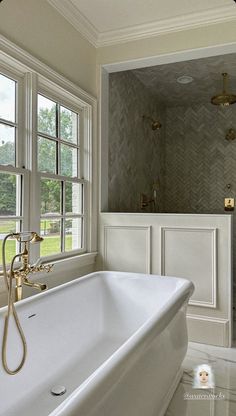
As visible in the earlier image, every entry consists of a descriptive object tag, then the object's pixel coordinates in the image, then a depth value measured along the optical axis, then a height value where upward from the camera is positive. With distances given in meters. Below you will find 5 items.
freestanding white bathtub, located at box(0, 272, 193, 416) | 1.12 -0.69
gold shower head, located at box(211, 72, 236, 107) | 3.56 +1.23
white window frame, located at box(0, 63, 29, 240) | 2.38 +0.46
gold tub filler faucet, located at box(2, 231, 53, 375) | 1.53 -0.37
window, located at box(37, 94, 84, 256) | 2.67 +0.31
